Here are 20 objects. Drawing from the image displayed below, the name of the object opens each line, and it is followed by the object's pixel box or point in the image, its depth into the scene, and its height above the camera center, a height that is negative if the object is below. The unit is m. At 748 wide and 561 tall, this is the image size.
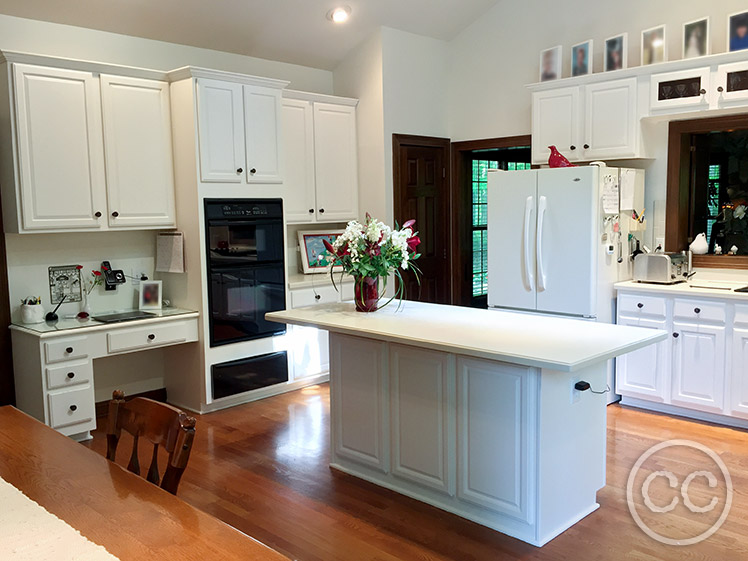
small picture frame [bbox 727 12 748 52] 4.24 +1.17
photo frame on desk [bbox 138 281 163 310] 4.82 -0.47
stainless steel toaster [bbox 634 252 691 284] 4.66 -0.33
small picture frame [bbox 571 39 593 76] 5.07 +1.22
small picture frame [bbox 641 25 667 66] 4.66 +1.20
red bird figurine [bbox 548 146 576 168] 4.86 +0.44
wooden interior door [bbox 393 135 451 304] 5.85 +0.18
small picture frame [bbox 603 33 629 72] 4.87 +1.21
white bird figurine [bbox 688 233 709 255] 4.85 -0.19
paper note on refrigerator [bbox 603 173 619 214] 4.61 +0.18
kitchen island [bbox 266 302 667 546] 2.82 -0.84
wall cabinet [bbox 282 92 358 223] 5.37 +0.55
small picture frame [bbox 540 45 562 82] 5.23 +1.22
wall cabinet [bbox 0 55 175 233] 4.04 +0.50
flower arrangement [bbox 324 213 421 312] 3.50 -0.13
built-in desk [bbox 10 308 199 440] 4.04 -0.79
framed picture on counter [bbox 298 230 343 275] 5.66 -0.21
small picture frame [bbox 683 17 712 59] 4.45 +1.19
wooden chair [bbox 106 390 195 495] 1.76 -0.55
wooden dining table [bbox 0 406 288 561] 1.41 -0.65
